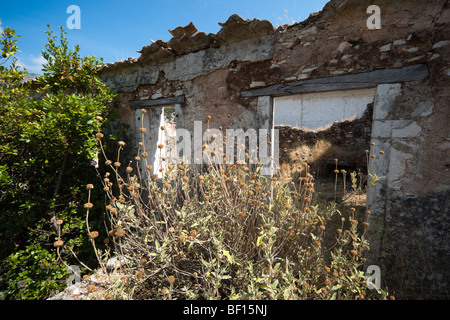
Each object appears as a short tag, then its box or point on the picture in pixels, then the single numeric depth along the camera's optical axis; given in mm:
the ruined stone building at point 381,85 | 2352
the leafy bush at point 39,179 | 2986
